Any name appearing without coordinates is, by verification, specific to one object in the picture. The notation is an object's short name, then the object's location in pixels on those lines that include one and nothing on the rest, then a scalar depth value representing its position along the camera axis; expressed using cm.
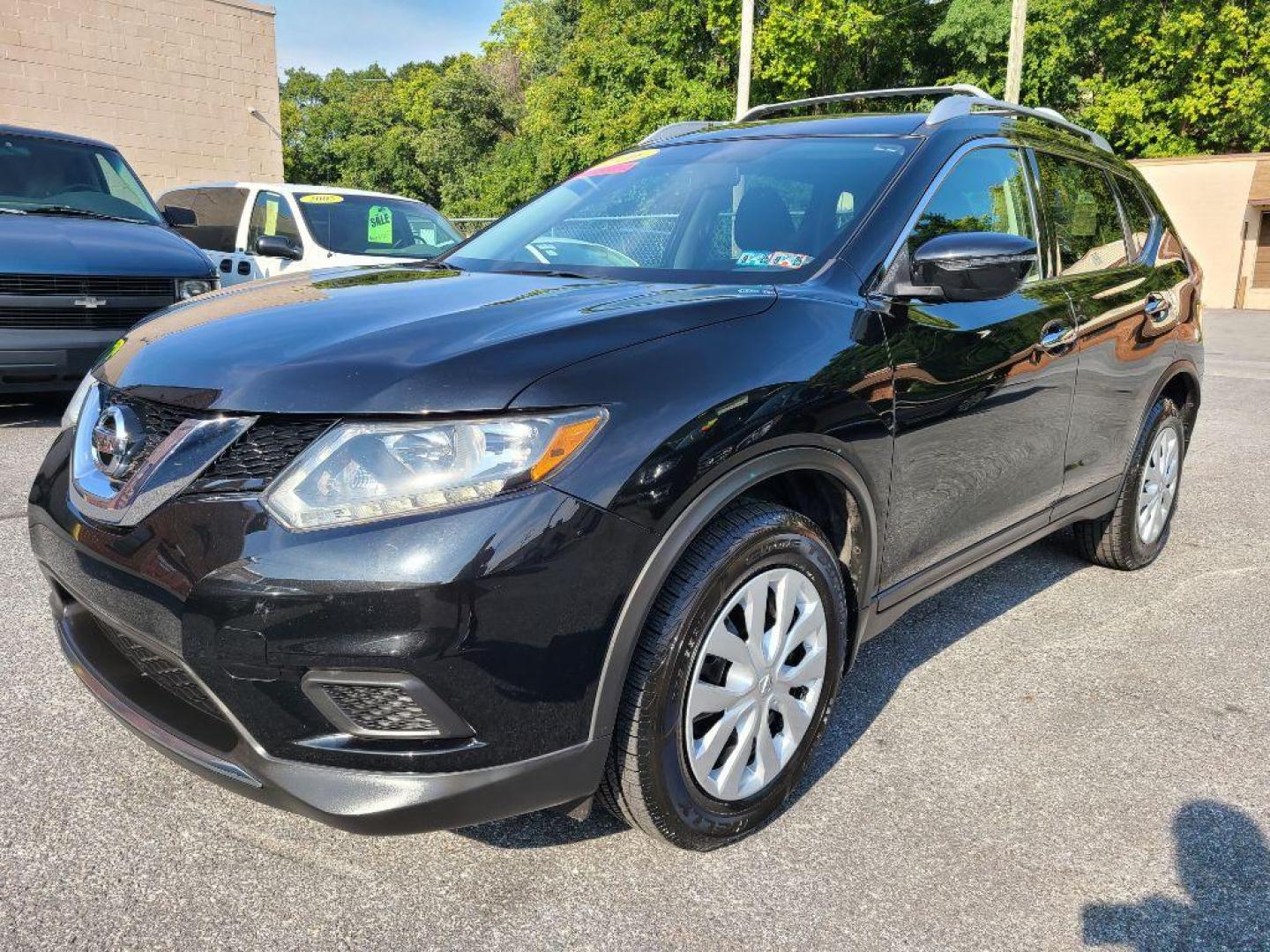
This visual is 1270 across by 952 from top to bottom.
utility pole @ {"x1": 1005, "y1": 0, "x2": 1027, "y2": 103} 1784
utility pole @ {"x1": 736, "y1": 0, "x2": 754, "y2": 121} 1950
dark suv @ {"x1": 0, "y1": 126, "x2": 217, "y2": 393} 564
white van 848
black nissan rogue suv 176
